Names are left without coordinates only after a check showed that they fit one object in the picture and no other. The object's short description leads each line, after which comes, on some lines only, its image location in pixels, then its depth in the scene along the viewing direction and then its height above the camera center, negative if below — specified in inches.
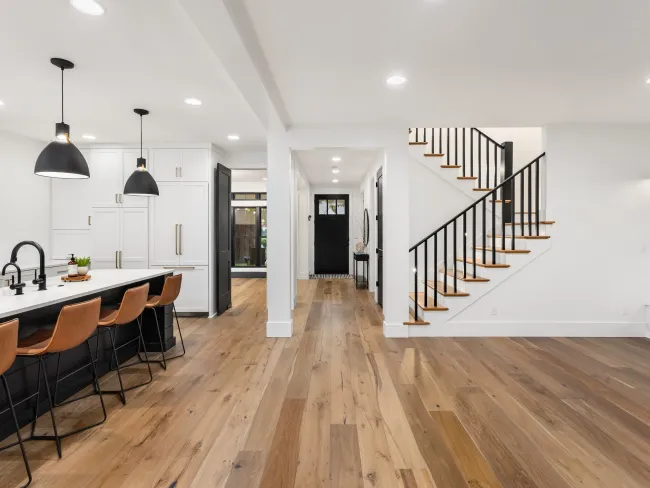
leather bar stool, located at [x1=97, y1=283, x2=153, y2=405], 111.9 -24.8
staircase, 179.3 +2.4
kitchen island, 92.5 -26.5
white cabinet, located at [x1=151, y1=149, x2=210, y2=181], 212.5 +44.9
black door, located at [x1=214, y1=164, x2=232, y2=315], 220.5 +1.9
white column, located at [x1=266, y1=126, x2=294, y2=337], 178.4 -0.5
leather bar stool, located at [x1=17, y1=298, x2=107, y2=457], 84.3 -25.6
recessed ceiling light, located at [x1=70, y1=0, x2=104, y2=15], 83.9 +56.2
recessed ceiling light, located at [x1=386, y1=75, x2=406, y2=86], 124.0 +57.1
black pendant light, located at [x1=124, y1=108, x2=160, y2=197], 163.5 +25.8
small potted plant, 130.0 -10.5
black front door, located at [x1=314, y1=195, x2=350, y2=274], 408.2 +7.2
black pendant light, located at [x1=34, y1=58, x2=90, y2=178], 113.8 +26.8
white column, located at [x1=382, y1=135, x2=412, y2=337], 175.2 +11.2
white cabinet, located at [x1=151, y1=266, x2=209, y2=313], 214.8 -32.7
